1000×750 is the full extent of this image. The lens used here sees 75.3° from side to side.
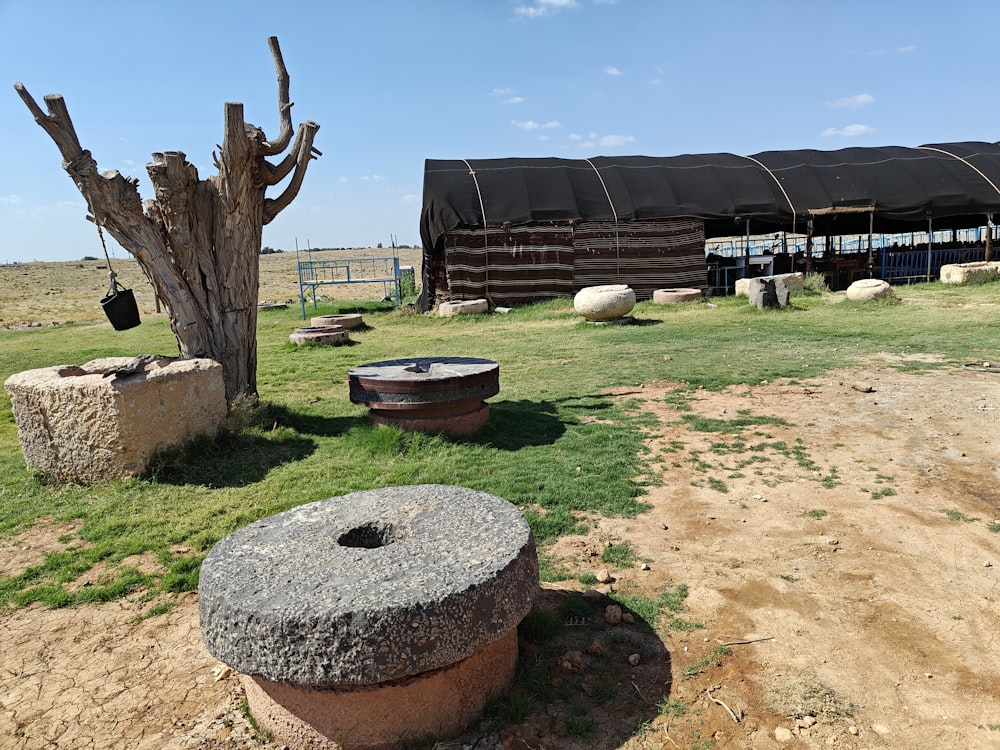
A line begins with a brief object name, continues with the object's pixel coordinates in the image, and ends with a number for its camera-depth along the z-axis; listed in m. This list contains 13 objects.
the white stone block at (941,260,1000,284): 18.33
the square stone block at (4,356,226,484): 5.31
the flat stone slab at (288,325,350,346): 14.17
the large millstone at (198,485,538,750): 2.42
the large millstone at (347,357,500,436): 6.19
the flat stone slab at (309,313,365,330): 16.55
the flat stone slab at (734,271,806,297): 17.95
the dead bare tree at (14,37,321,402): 6.42
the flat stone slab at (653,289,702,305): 17.59
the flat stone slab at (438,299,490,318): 18.66
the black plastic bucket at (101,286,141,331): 6.94
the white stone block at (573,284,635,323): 14.59
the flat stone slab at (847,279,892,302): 15.89
